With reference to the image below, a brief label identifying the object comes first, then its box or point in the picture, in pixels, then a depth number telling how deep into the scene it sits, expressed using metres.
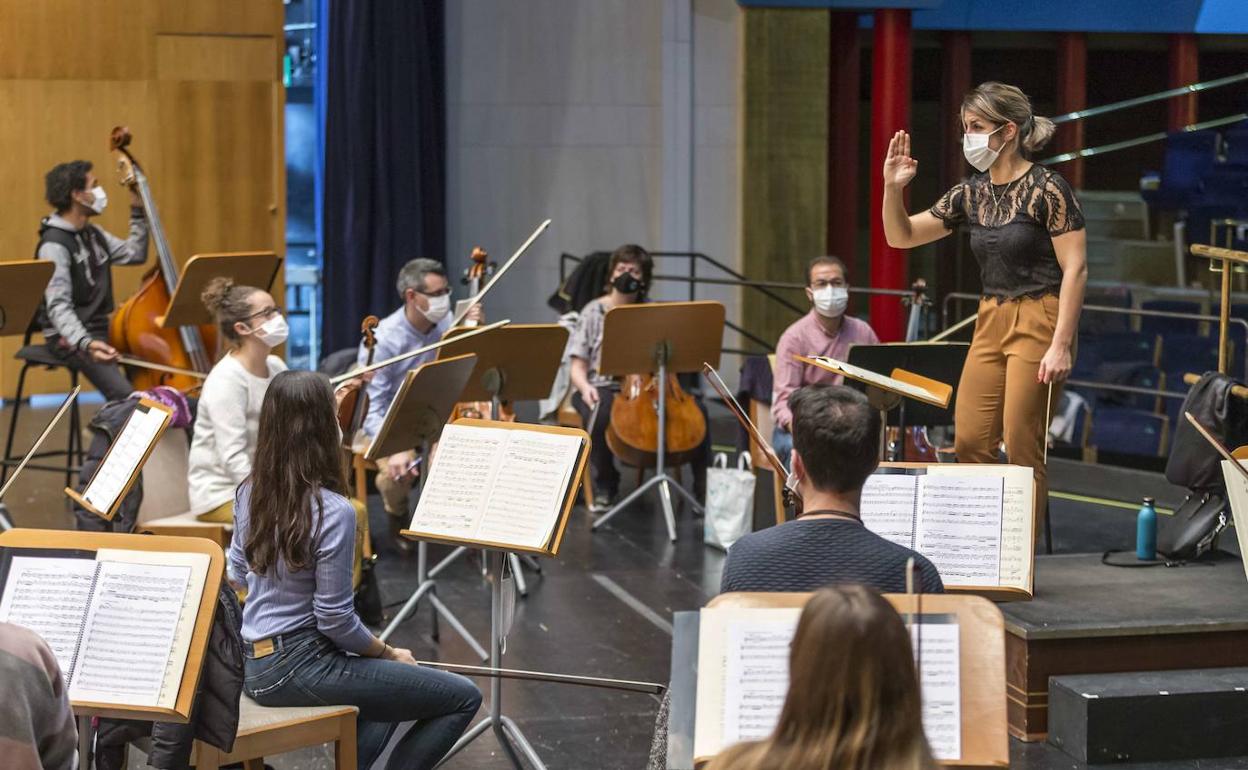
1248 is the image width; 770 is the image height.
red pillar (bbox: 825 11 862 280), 10.20
